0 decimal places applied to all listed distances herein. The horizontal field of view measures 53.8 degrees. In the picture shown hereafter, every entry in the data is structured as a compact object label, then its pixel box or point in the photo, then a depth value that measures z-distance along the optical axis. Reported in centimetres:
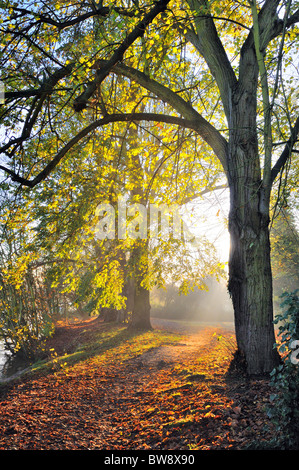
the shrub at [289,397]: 266
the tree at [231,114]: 484
